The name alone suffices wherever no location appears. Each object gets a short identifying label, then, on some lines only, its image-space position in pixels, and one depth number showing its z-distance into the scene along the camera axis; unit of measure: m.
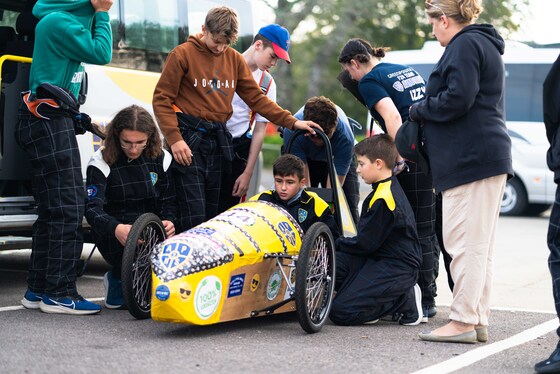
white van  25.44
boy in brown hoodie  10.03
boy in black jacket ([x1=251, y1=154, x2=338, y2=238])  9.90
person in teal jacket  9.55
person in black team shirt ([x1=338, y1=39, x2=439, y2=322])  9.88
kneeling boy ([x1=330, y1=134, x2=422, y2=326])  9.56
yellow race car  8.39
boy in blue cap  11.05
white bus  10.74
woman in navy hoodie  8.45
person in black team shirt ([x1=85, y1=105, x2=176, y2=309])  9.95
